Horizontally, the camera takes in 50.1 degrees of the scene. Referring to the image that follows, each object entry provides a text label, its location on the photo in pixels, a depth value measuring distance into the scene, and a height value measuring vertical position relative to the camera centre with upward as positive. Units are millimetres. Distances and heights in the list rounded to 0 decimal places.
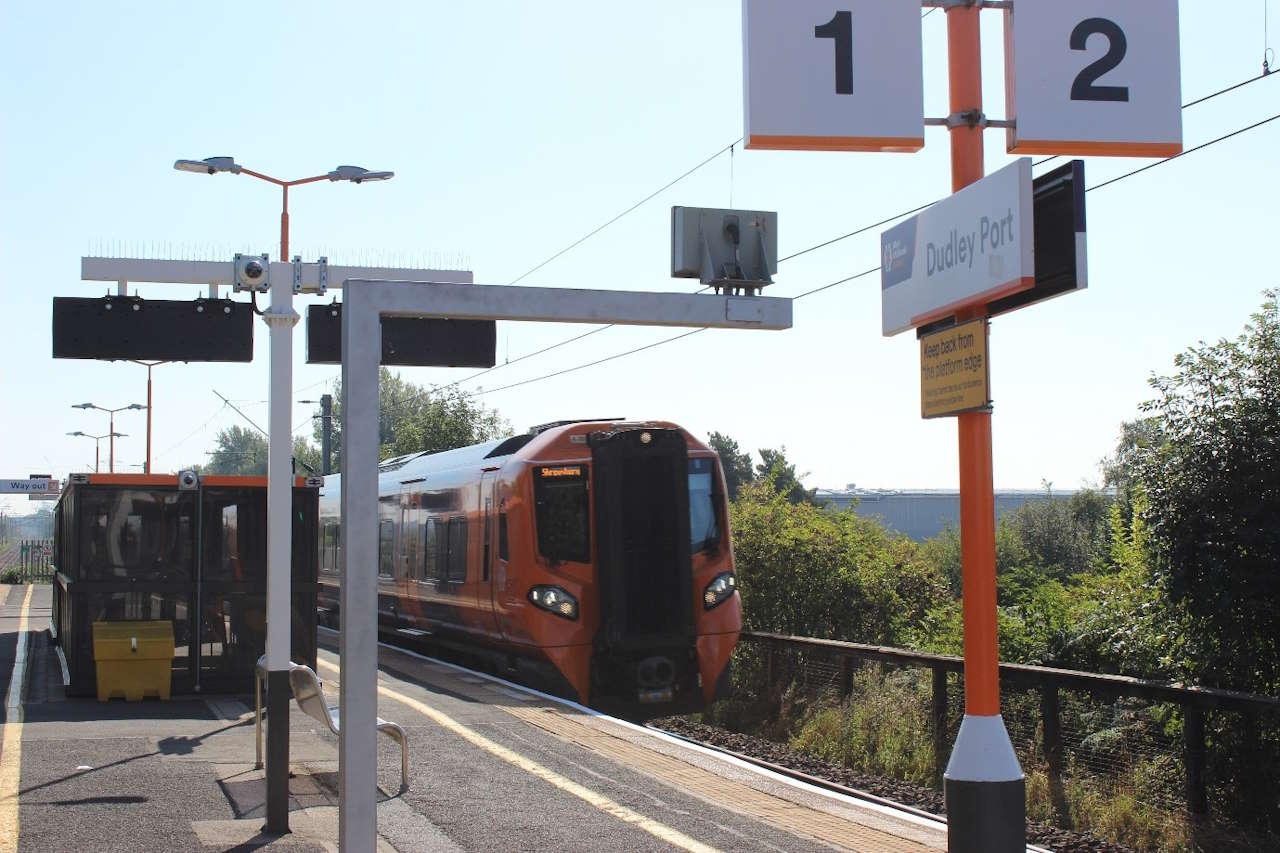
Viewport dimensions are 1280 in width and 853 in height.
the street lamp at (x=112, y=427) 55469 +4183
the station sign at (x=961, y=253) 5762 +1180
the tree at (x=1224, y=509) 10328 +5
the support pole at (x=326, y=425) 46406 +3208
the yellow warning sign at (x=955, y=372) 6121 +655
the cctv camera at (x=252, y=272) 9188 +1666
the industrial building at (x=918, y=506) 129750 +717
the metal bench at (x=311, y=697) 8336 -1092
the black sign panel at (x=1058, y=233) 5801 +1199
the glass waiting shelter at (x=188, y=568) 13656 -468
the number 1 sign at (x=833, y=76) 6668 +2155
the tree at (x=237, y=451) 155625 +8370
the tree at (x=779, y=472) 22269 +1037
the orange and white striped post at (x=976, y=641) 6016 -586
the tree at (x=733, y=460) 93438 +3813
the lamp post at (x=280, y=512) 8555 +56
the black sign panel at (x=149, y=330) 9133 +1290
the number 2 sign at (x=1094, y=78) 6797 +2173
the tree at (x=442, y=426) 44938 +3152
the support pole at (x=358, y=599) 5793 -335
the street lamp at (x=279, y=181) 11812 +3330
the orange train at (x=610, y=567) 15969 -605
